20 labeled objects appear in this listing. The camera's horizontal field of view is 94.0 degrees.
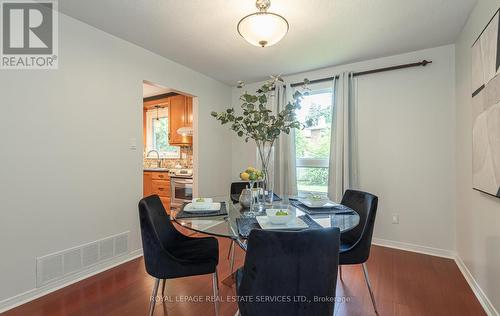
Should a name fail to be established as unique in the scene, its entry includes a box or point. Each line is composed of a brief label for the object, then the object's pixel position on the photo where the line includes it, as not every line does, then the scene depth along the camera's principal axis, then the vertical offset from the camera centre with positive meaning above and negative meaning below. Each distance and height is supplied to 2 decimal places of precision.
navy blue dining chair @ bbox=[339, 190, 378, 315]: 1.67 -0.63
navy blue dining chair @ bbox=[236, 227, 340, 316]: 0.99 -0.50
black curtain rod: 2.69 +1.09
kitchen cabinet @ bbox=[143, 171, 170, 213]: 4.55 -0.55
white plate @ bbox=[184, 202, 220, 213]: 1.74 -0.39
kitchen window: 5.40 +0.56
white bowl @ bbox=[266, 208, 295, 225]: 1.33 -0.36
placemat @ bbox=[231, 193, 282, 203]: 2.15 -0.40
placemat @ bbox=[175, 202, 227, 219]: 1.66 -0.42
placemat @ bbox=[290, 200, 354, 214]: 1.71 -0.40
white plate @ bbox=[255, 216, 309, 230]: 1.31 -0.39
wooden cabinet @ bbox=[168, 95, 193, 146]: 4.53 +0.77
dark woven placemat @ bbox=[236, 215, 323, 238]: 1.31 -0.41
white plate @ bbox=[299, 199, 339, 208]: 1.84 -0.38
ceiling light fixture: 1.63 +0.94
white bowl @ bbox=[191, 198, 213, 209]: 1.78 -0.37
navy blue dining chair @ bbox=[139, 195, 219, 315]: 1.43 -0.67
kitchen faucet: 5.45 +0.02
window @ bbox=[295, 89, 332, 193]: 3.36 +0.20
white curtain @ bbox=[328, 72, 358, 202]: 3.03 +0.24
